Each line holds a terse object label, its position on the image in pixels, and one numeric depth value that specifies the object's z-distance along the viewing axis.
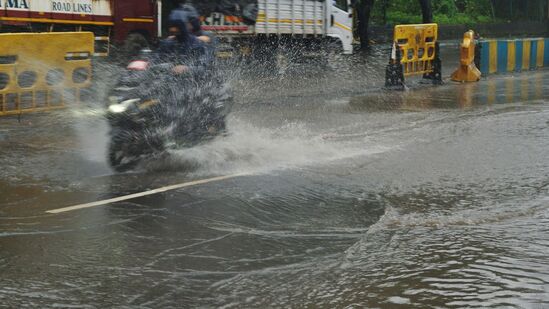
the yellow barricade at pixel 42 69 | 11.93
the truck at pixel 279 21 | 22.17
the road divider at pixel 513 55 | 21.30
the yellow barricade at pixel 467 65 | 19.30
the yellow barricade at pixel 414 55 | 17.50
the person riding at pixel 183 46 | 9.09
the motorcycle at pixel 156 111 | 8.32
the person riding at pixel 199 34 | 9.33
